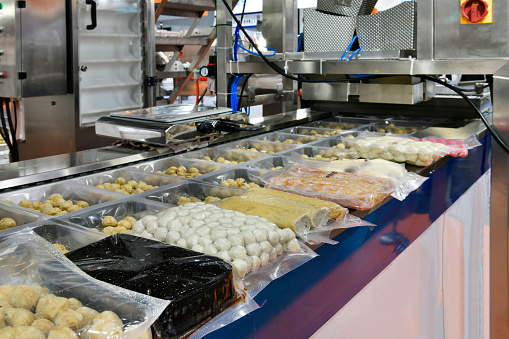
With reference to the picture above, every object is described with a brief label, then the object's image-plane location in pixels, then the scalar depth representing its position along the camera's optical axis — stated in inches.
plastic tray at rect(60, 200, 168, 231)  51.4
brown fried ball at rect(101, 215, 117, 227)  50.8
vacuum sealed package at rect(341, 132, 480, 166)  75.5
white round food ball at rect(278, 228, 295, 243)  43.6
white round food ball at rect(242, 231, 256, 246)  41.4
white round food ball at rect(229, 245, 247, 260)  39.3
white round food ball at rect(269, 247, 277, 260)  42.4
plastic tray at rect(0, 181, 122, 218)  58.6
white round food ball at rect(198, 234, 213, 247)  40.7
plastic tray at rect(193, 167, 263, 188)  68.4
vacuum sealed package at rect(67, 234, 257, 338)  30.1
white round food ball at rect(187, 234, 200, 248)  40.9
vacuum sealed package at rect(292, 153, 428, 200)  64.4
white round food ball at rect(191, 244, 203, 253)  40.0
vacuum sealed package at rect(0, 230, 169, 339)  26.6
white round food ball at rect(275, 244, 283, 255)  43.1
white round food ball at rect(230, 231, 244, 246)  40.8
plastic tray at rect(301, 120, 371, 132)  110.1
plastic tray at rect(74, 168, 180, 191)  66.9
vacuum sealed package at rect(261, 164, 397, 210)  56.3
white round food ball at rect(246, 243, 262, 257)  40.3
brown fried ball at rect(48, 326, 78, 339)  26.0
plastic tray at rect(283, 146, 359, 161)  83.7
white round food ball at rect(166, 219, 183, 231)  44.0
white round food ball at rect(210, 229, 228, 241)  41.4
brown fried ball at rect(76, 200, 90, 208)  56.6
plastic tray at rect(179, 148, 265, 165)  83.1
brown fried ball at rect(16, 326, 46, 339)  25.7
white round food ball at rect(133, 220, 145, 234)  44.9
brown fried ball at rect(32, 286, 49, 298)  30.7
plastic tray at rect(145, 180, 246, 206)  60.3
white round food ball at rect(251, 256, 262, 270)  39.9
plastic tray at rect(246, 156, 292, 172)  77.5
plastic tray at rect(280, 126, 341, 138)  102.5
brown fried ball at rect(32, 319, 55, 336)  27.0
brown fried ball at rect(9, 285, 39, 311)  29.5
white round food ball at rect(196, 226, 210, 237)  42.3
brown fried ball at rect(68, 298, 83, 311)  29.0
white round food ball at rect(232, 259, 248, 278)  38.0
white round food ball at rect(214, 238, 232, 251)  40.0
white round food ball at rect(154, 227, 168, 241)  43.4
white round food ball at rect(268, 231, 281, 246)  42.5
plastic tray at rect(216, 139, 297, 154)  89.4
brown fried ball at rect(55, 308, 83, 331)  27.0
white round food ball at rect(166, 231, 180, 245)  42.4
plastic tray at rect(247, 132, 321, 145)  95.4
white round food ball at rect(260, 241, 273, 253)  41.4
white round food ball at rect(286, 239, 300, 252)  44.1
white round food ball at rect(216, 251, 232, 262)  39.0
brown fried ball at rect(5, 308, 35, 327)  27.5
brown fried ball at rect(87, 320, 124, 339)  26.1
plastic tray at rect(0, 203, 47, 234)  49.4
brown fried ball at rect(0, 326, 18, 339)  25.7
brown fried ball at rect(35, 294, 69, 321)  28.4
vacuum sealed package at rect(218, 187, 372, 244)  47.3
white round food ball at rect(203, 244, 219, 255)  39.4
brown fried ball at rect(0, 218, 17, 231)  48.4
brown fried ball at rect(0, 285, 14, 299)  30.0
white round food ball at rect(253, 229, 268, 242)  41.9
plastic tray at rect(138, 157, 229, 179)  74.6
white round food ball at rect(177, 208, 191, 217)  46.7
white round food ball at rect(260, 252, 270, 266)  40.8
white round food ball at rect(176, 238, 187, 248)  41.4
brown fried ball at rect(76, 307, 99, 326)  27.6
